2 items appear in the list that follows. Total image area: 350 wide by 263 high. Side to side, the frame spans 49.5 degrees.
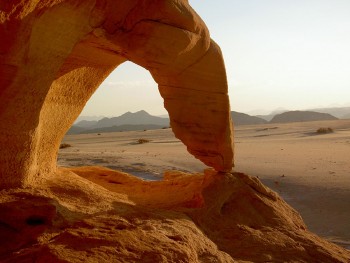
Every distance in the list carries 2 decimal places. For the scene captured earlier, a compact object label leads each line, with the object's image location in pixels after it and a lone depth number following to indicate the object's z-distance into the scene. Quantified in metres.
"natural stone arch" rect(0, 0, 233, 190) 3.22
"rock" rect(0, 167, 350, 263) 2.88
